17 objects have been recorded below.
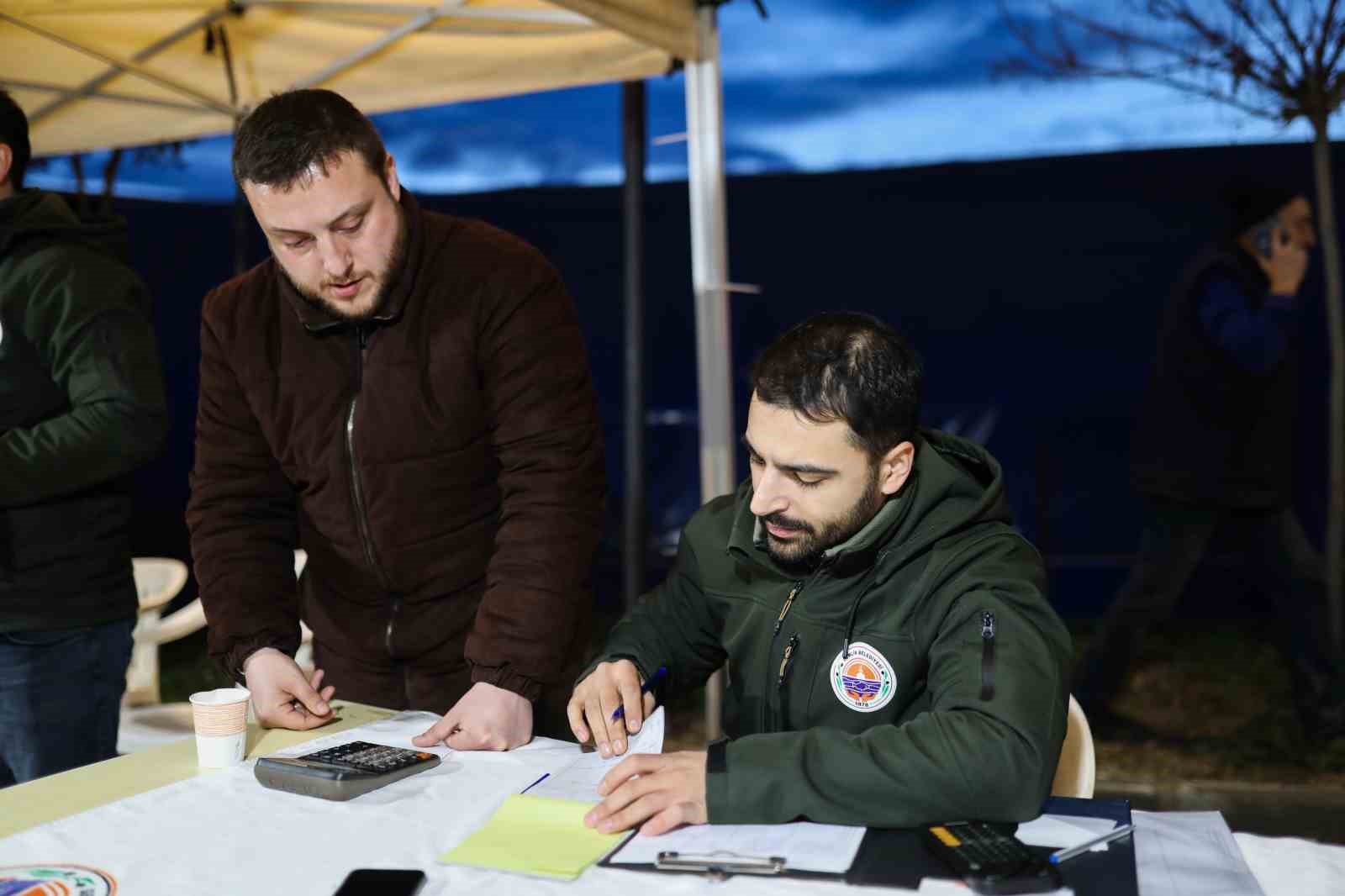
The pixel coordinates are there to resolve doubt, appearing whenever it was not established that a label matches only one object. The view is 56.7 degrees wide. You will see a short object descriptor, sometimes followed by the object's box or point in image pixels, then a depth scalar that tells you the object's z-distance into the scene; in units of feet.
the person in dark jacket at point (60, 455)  6.26
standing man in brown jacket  5.71
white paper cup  5.12
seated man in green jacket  4.30
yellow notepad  4.04
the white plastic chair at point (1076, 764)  5.41
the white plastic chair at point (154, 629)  13.16
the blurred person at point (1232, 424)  12.05
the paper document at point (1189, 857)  3.89
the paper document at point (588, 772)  4.77
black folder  3.84
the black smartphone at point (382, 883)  3.77
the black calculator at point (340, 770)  4.75
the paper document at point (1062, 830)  4.14
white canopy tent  10.44
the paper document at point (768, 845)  4.01
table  3.96
